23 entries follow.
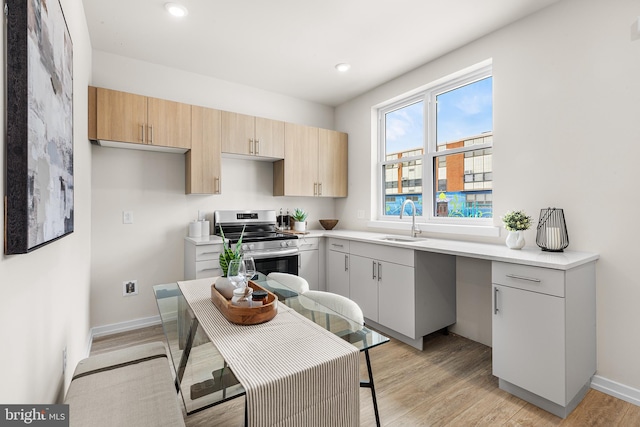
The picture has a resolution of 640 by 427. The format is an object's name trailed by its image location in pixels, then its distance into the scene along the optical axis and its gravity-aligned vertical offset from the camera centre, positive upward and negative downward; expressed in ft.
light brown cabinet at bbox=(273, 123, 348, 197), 12.28 +2.05
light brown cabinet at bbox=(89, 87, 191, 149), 8.60 +2.84
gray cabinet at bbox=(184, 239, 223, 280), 9.71 -1.52
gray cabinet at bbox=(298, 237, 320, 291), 11.68 -1.89
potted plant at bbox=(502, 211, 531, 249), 7.49 -0.38
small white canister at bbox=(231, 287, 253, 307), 4.35 -1.24
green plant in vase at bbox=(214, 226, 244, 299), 4.87 -1.11
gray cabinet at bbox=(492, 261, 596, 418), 5.88 -2.52
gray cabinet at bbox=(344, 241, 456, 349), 8.70 -2.40
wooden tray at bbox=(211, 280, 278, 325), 4.17 -1.40
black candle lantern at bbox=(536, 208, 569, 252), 7.05 -0.47
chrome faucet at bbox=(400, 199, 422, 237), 10.52 -0.53
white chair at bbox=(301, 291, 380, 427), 5.13 -1.65
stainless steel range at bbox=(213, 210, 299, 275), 10.63 -0.95
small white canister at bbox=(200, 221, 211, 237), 10.89 -0.55
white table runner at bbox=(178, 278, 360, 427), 2.89 -1.60
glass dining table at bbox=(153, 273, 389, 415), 2.94 -1.66
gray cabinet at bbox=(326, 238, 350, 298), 11.12 -2.05
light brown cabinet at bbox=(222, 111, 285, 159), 10.79 +2.86
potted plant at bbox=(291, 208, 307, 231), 12.93 -0.37
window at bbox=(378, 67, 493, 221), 9.34 +2.14
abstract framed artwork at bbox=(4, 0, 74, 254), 2.60 +0.88
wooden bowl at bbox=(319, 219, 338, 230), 13.79 -0.49
